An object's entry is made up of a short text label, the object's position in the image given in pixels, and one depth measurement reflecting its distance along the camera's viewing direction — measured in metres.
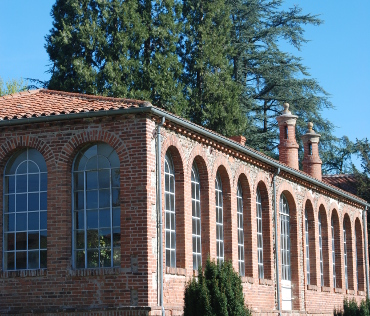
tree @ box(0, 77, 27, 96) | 42.97
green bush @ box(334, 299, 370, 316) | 29.59
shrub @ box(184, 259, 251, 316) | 17.91
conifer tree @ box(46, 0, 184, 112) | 35.16
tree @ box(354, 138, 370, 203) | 43.34
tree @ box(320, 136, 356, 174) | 47.44
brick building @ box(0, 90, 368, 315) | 18.17
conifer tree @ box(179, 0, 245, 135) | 38.72
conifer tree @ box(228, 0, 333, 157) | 44.78
